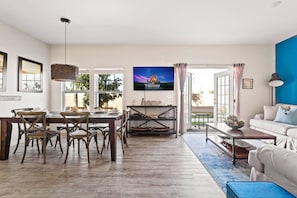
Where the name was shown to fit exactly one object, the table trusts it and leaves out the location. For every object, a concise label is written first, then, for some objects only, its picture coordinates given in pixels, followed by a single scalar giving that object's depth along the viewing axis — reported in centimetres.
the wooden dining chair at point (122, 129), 394
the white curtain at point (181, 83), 586
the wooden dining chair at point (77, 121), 326
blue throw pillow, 438
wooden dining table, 342
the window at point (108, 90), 613
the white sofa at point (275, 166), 145
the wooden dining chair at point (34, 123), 326
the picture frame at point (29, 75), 478
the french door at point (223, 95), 607
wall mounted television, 595
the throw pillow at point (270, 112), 518
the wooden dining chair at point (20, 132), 381
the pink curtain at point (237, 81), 581
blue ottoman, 137
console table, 563
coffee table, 326
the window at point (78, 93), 616
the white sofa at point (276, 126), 386
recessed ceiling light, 328
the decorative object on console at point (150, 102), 588
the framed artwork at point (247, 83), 591
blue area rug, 273
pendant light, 347
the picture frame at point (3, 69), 414
